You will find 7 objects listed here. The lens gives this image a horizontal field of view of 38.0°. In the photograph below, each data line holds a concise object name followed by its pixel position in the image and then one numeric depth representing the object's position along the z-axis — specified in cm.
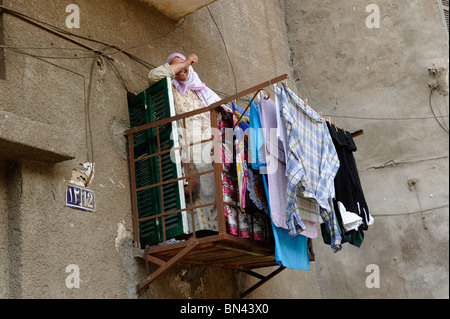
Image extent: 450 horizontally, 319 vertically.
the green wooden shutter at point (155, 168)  490
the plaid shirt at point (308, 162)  480
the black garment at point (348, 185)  553
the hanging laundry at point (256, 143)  491
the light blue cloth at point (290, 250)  485
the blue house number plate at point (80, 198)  457
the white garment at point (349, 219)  533
